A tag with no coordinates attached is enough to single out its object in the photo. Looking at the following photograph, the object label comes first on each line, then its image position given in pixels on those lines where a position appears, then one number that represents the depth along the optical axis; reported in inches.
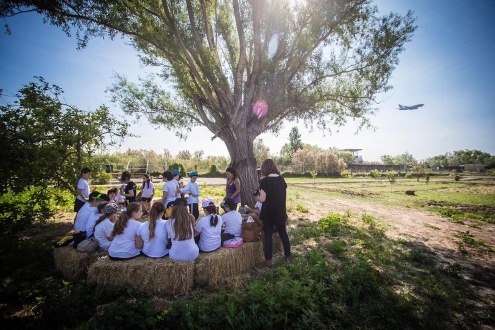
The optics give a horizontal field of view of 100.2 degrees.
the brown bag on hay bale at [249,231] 201.9
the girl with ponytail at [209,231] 180.4
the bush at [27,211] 271.6
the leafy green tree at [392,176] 946.9
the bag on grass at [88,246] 178.4
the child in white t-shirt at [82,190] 258.1
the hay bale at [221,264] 163.3
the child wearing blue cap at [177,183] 302.6
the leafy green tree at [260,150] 2047.0
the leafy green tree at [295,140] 2802.7
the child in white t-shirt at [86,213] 210.4
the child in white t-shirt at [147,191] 357.7
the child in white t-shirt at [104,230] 180.9
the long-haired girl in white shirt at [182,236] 161.0
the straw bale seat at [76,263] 170.7
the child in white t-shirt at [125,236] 164.6
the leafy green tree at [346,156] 3207.4
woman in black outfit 190.9
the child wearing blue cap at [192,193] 292.0
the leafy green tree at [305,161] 2134.6
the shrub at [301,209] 422.9
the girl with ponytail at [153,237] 167.8
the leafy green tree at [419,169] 1473.7
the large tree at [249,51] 307.1
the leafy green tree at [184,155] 2555.9
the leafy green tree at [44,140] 252.5
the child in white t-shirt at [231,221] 199.5
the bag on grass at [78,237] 189.5
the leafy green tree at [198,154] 2576.3
